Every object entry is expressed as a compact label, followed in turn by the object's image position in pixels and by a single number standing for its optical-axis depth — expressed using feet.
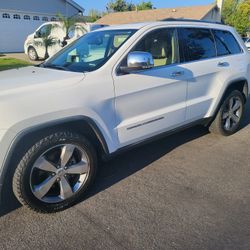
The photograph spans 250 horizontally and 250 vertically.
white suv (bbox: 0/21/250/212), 7.58
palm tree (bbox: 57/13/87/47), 45.11
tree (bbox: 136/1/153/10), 165.14
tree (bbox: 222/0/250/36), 110.96
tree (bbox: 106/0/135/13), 180.61
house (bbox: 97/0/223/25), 85.69
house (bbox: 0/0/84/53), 58.23
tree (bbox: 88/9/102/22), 183.04
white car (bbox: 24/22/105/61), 43.21
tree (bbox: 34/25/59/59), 42.16
